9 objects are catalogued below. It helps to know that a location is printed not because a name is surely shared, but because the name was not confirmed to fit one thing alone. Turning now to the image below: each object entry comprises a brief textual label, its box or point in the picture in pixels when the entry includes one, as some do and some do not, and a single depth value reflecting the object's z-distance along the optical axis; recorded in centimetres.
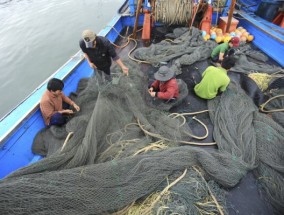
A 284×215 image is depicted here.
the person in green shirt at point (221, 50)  505
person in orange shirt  327
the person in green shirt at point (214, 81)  385
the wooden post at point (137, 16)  667
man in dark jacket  354
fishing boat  221
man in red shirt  371
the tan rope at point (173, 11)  674
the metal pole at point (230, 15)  622
